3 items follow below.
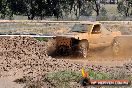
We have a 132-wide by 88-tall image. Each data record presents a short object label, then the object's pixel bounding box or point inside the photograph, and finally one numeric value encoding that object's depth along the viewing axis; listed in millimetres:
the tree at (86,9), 101588
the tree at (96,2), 91562
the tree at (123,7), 100125
